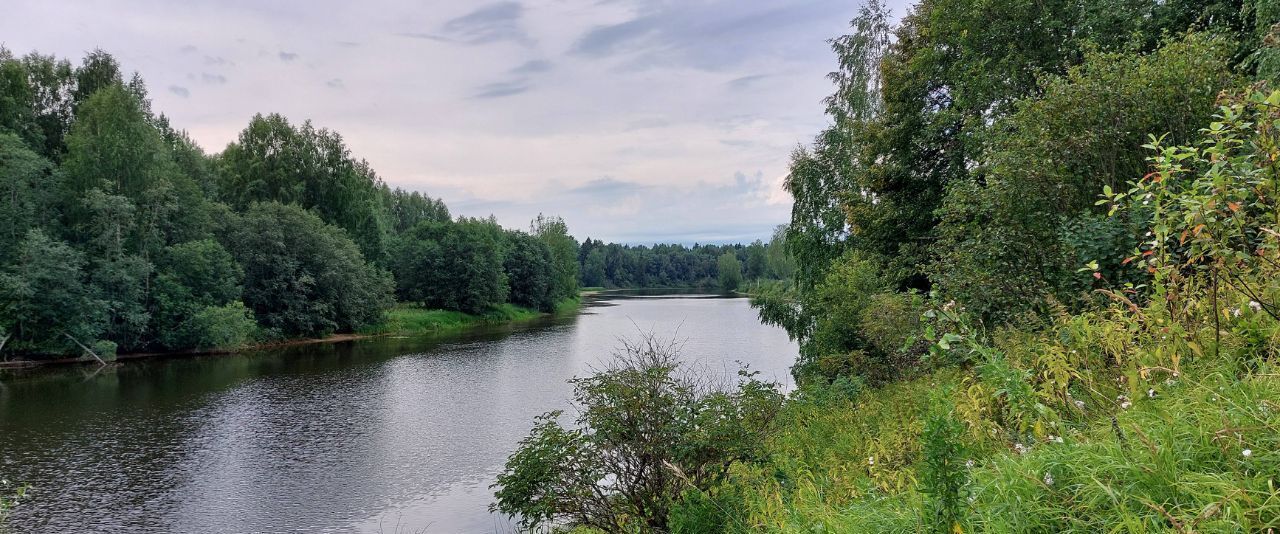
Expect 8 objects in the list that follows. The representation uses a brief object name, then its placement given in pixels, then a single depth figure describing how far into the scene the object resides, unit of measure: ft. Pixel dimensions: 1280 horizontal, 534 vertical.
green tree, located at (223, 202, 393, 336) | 144.77
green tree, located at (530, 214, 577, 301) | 256.73
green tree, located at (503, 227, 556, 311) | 235.81
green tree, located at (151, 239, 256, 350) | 118.21
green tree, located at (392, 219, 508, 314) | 202.90
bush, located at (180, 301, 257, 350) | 118.01
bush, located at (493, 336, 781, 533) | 27.25
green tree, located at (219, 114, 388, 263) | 170.71
